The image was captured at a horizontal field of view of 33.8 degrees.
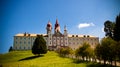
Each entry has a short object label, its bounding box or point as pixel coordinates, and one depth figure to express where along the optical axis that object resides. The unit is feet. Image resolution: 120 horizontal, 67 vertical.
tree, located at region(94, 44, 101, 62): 77.18
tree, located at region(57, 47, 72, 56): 126.26
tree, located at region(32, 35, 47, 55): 128.66
